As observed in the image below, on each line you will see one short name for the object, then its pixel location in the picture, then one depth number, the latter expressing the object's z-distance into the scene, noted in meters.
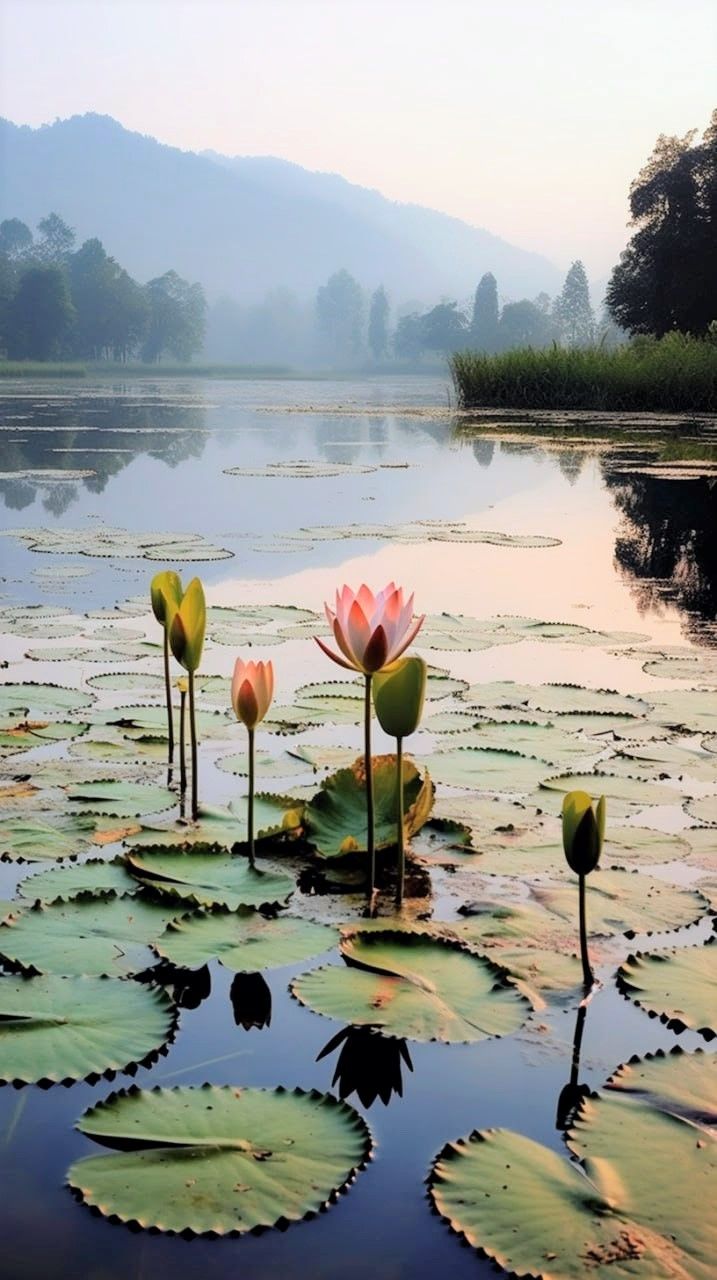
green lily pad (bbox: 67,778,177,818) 2.28
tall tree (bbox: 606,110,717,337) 33.44
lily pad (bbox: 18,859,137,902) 1.86
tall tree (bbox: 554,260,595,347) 117.88
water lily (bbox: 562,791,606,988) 1.60
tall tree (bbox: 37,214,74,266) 107.75
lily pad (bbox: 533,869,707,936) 1.83
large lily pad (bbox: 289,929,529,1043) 1.49
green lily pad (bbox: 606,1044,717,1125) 1.31
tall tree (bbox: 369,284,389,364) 133.25
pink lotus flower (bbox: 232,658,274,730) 1.98
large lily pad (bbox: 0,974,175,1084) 1.38
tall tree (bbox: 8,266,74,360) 75.44
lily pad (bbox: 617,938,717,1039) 1.53
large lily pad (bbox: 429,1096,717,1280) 1.07
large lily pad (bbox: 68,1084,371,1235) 1.11
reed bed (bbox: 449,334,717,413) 19.30
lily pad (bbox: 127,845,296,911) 1.86
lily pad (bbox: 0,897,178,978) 1.64
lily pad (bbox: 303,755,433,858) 2.09
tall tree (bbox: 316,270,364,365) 150.88
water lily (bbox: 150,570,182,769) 2.41
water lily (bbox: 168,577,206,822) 2.22
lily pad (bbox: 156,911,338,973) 1.67
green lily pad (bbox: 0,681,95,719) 2.95
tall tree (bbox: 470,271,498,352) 120.38
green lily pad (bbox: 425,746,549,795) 2.48
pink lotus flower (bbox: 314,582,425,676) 1.85
